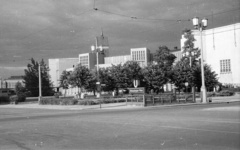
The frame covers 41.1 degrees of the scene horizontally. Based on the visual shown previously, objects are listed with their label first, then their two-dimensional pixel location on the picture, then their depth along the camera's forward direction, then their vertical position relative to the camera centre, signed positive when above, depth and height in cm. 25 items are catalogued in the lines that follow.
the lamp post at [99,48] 4613 +615
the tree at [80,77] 5619 +235
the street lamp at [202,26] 3492 +714
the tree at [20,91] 6638 +10
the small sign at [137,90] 3814 -15
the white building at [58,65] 16125 +1315
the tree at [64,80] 6291 +214
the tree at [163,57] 5786 +603
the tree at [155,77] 5550 +213
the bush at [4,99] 7062 -163
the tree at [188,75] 5741 +243
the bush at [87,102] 4141 -155
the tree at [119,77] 5775 +230
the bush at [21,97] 6625 -127
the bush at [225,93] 5865 -98
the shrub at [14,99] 6152 -148
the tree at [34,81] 8638 +274
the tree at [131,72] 5781 +314
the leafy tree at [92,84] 5728 +109
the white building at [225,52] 9031 +1066
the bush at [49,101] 4855 -159
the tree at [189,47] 7675 +1016
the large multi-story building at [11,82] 18925 +571
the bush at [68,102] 4409 -159
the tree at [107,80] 5928 +181
